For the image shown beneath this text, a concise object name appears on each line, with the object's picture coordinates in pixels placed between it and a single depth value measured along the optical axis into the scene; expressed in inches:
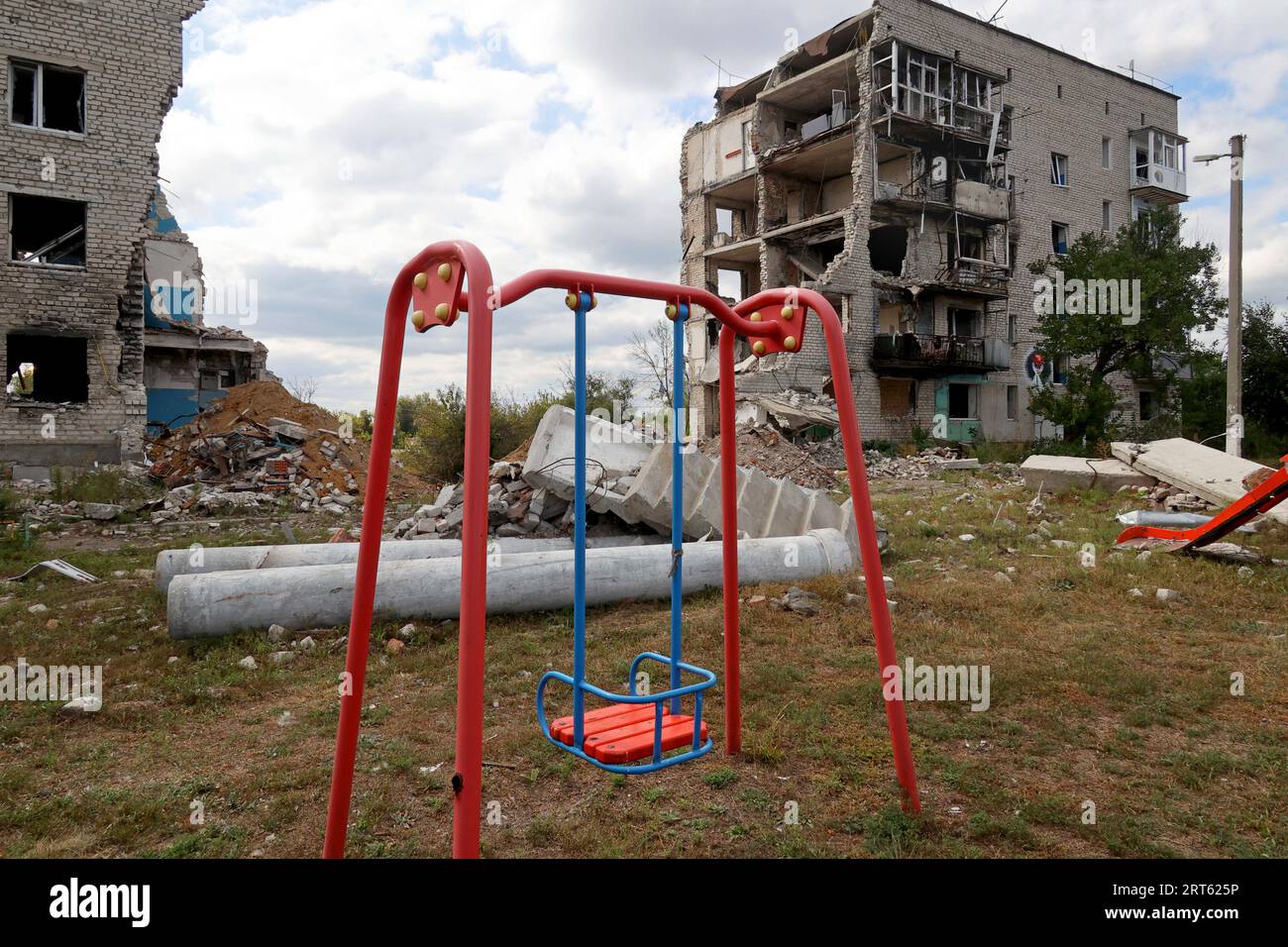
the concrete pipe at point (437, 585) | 222.5
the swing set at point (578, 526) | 83.4
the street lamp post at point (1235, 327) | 534.9
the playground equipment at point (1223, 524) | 269.4
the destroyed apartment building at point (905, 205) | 962.1
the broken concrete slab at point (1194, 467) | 412.8
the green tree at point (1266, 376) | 816.9
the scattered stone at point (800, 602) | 249.1
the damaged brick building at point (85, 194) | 611.2
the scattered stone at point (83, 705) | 174.5
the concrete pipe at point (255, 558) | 279.1
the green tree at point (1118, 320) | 807.1
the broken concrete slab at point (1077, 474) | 482.0
